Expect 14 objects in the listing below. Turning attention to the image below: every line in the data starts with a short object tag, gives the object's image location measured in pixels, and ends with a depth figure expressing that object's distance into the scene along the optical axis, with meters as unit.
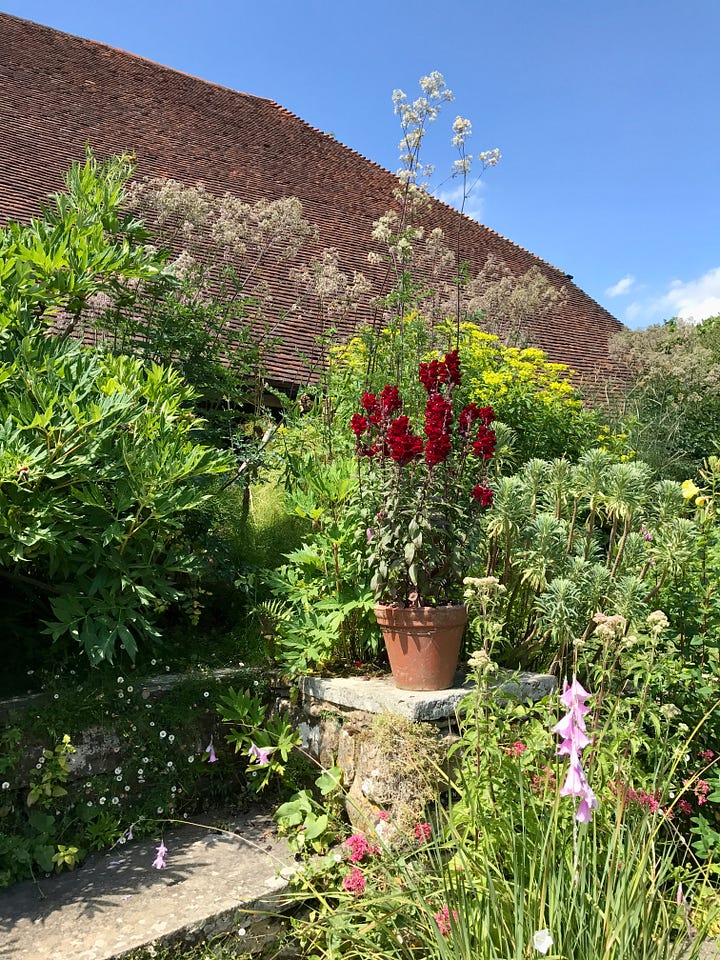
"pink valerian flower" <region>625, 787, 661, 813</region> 2.36
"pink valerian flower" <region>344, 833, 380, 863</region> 2.78
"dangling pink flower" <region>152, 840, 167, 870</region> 2.81
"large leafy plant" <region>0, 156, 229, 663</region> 2.78
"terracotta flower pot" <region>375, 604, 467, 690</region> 3.14
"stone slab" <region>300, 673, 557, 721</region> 3.03
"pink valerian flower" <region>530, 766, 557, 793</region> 2.55
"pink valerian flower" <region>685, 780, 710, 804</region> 2.83
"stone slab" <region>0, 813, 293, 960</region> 2.48
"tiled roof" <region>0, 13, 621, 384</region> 10.86
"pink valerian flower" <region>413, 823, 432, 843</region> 2.72
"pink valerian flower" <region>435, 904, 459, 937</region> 2.16
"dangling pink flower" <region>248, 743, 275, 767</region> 3.15
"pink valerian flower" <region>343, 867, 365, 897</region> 2.62
